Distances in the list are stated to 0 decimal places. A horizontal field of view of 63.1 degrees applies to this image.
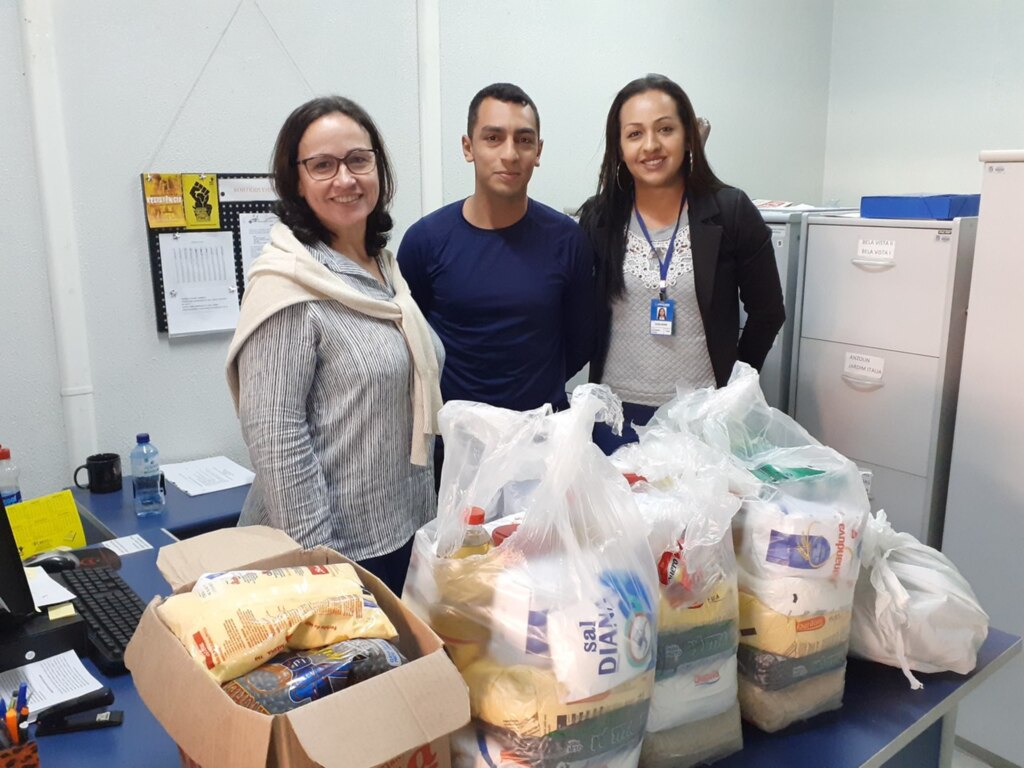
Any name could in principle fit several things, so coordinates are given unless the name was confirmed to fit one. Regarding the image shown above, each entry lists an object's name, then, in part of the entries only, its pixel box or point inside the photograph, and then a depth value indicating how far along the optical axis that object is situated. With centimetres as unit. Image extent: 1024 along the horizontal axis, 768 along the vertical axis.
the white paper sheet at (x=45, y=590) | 139
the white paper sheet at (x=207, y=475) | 240
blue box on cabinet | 240
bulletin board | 246
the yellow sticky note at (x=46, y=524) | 182
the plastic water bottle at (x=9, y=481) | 210
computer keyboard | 130
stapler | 113
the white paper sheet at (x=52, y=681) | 118
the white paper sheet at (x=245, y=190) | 256
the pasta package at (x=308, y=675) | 77
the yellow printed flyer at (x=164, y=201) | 242
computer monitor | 122
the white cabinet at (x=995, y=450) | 224
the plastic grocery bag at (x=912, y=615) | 118
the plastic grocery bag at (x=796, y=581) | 105
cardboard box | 71
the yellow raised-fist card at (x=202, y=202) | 249
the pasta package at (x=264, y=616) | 80
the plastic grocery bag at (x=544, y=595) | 86
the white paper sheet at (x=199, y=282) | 250
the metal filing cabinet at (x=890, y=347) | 245
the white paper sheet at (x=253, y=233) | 262
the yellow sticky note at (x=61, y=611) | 135
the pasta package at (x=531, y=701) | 85
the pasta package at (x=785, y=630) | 106
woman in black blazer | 208
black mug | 234
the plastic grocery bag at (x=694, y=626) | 100
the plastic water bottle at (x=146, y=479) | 223
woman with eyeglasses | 140
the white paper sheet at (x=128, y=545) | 187
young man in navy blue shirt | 202
